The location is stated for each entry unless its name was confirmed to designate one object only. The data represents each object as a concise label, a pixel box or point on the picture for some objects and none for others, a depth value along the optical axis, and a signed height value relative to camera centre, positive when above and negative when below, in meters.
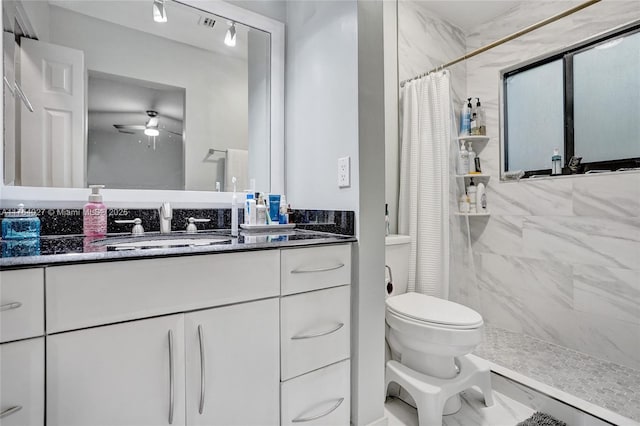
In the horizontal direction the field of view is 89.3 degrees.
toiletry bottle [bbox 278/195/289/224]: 1.63 -0.01
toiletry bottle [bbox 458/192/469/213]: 2.43 +0.06
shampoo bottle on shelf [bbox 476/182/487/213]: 2.49 +0.11
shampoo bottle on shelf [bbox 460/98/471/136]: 2.49 +0.72
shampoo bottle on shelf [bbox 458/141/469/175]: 2.49 +0.43
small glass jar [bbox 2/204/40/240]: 1.08 -0.04
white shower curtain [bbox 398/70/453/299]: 1.95 +0.18
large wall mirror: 1.28 +0.54
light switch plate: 1.35 +0.17
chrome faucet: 1.43 -0.02
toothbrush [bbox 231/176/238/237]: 1.51 -0.02
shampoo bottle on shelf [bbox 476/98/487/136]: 2.50 +0.73
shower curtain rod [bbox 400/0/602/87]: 1.63 +1.03
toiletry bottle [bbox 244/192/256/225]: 1.58 +0.02
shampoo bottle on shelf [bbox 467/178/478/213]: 2.50 +0.12
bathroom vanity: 0.76 -0.35
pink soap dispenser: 1.26 -0.01
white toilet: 1.40 -0.66
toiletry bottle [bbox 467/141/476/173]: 2.53 +0.41
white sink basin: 1.16 -0.11
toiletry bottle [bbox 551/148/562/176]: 2.18 +0.33
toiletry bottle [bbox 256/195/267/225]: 1.59 +0.00
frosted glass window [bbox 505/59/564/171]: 2.24 +0.70
